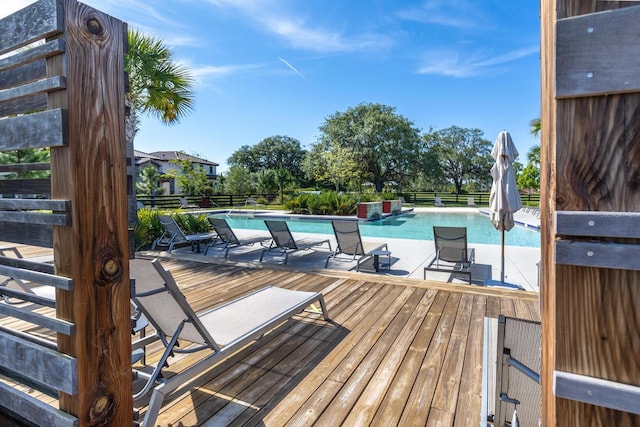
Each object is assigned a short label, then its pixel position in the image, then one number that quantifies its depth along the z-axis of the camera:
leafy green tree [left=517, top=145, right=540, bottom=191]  29.44
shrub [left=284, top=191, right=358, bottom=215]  16.81
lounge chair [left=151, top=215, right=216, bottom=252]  7.28
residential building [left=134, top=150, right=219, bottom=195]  36.65
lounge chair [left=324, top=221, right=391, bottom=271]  6.14
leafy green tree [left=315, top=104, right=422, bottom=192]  29.89
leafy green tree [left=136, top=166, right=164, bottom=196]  27.52
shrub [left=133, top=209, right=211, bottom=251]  7.74
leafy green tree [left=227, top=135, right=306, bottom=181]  50.03
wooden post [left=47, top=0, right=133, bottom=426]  1.23
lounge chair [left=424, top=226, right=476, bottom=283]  5.70
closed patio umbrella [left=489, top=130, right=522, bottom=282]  5.19
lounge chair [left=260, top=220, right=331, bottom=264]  6.75
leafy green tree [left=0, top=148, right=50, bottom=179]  9.14
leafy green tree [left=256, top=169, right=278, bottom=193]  28.72
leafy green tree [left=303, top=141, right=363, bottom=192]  24.50
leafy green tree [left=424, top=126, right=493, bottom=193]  39.03
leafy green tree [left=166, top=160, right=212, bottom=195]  28.16
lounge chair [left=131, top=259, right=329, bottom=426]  1.90
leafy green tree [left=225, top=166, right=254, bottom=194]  30.52
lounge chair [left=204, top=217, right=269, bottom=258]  7.20
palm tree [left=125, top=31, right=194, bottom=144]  8.36
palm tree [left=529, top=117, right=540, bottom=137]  18.66
